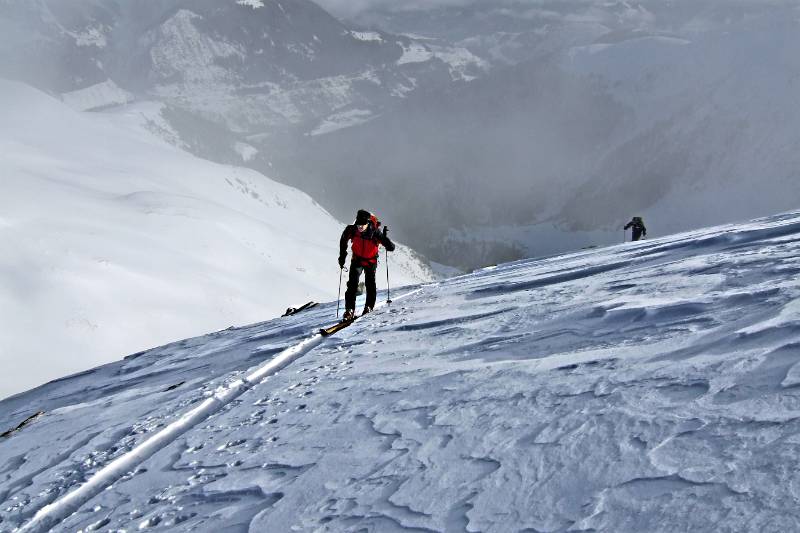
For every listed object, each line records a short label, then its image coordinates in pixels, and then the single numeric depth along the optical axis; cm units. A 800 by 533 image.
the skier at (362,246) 1149
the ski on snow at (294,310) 1687
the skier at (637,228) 2710
